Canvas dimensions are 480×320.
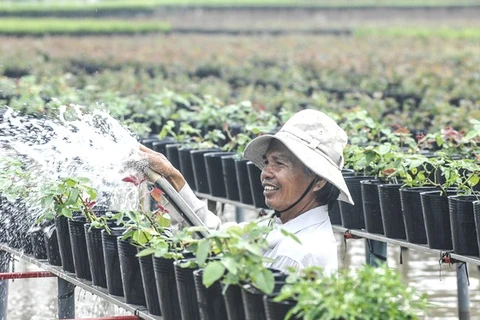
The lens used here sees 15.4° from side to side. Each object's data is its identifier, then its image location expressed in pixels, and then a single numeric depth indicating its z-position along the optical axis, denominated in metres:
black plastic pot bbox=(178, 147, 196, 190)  11.04
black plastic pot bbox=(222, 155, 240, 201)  10.29
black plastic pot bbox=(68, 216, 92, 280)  7.08
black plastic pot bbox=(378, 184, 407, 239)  8.12
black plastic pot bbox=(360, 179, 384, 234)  8.41
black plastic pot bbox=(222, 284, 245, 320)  5.00
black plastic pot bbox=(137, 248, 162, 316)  6.00
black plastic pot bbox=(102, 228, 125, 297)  6.58
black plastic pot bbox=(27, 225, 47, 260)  7.78
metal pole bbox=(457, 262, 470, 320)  8.95
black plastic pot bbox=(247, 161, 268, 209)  9.72
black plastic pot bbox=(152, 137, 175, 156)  11.54
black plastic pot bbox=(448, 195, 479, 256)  7.24
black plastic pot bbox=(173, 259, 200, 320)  5.45
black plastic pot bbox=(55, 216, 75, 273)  7.30
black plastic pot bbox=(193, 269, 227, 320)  5.19
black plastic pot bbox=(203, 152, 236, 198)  10.56
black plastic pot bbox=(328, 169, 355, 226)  8.78
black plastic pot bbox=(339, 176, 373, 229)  8.66
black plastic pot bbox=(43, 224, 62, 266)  7.54
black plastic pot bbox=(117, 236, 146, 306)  6.26
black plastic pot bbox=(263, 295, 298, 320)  4.62
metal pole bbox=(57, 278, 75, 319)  7.35
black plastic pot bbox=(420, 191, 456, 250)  7.57
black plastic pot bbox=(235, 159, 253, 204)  10.02
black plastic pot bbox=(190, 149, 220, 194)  10.84
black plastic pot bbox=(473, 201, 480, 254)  7.01
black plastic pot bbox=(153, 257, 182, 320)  5.73
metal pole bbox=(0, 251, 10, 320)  8.11
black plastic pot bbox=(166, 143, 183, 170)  11.27
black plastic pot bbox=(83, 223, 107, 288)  6.83
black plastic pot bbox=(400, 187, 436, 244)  7.86
